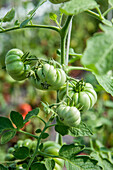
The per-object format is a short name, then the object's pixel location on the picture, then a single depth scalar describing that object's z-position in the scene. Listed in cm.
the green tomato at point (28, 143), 62
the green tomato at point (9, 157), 64
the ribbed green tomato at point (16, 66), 52
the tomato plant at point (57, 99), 49
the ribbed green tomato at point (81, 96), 50
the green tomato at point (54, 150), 57
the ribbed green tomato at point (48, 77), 49
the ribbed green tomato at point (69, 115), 44
